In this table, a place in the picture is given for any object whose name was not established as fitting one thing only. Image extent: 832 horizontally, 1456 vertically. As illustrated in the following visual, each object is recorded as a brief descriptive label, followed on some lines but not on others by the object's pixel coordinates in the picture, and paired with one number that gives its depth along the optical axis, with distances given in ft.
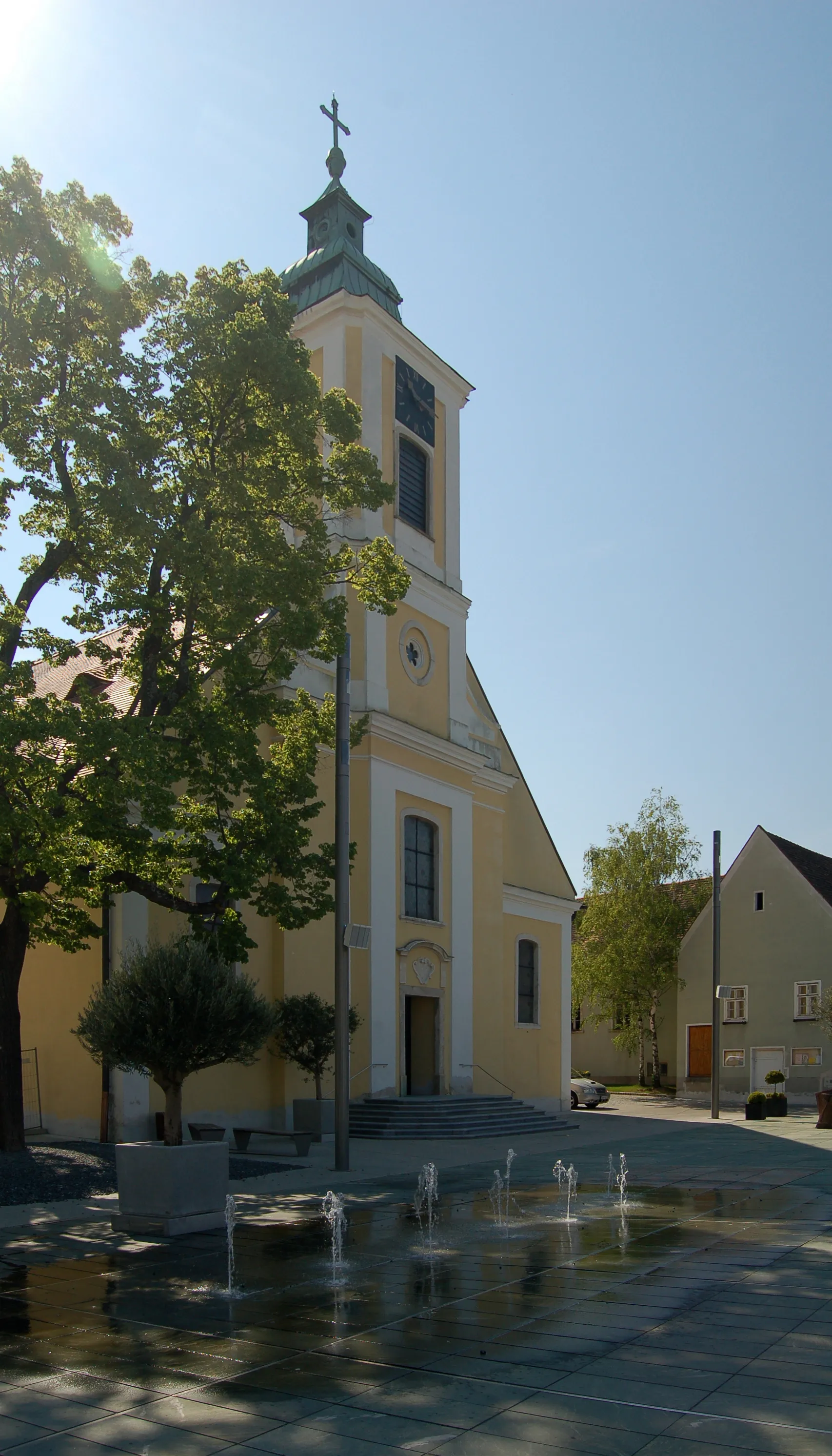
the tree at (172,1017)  40.96
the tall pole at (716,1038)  101.19
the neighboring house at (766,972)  137.69
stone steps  77.36
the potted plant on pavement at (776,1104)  105.50
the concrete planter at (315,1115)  70.59
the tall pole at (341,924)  55.62
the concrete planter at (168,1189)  38.04
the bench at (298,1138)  61.98
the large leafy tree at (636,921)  158.30
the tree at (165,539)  52.37
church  74.79
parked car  125.80
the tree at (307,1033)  71.51
